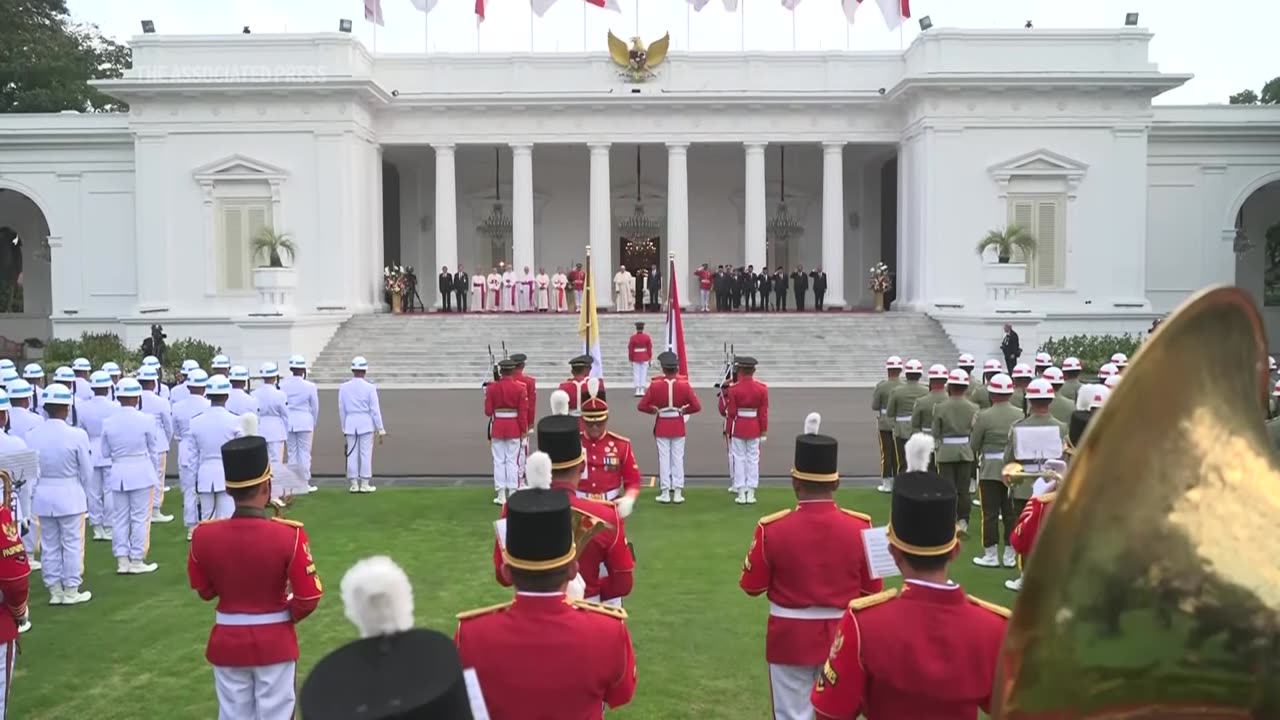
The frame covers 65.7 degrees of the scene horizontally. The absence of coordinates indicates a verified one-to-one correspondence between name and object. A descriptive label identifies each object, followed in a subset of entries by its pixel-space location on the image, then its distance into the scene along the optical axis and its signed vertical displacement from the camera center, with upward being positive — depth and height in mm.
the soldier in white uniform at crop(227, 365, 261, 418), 12289 -888
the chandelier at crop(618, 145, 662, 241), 40469 +4134
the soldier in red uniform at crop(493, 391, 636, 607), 5512 -1074
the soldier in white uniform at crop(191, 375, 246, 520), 10234 -1211
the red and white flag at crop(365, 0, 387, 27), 34369 +11104
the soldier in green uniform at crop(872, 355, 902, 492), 13156 -1293
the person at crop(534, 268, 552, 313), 34500 +1227
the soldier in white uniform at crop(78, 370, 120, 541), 10445 -1127
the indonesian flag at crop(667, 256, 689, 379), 13773 -17
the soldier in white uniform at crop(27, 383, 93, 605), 8867 -1540
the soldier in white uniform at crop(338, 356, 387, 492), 13484 -1321
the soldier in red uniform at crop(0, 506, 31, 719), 5422 -1413
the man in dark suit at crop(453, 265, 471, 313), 34469 +1327
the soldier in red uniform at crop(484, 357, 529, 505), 12688 -1243
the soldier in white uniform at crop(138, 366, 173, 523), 11891 -985
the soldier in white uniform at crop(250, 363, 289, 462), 12547 -1073
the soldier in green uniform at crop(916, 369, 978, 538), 10422 -1230
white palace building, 32469 +5477
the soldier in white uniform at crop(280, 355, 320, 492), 13805 -1152
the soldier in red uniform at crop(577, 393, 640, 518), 7891 -1069
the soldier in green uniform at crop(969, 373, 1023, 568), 9625 -1285
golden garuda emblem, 34844 +9590
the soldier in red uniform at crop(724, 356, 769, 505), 12648 -1274
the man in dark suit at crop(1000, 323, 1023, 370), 24828 -598
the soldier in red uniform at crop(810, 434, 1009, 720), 3197 -1034
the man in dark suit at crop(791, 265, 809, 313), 35250 +1513
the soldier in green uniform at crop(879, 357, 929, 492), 12367 -989
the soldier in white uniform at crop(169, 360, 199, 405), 12602 -760
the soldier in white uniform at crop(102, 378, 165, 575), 9828 -1530
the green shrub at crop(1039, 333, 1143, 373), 26219 -646
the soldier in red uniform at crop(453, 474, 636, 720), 3268 -1049
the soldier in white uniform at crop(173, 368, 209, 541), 10781 -1206
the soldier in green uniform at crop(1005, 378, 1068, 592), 8656 -890
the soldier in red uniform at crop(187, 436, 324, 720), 4945 -1276
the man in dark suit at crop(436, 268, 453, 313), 34156 +1412
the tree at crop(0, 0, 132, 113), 46219 +12921
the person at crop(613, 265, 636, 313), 34844 +1313
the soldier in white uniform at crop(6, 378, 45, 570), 9164 -903
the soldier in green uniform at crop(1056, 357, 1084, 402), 11438 -656
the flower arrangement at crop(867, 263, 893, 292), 34625 +1597
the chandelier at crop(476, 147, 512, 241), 40312 +4253
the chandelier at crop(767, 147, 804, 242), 40688 +4196
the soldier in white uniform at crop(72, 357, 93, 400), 13245 -669
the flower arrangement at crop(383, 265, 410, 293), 34125 +1718
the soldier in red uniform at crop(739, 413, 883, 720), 4887 -1191
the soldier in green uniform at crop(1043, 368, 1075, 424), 10062 -865
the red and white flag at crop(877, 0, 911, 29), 34094 +10823
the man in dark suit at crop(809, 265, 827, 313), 34969 +1474
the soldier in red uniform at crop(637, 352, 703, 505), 12812 -1231
